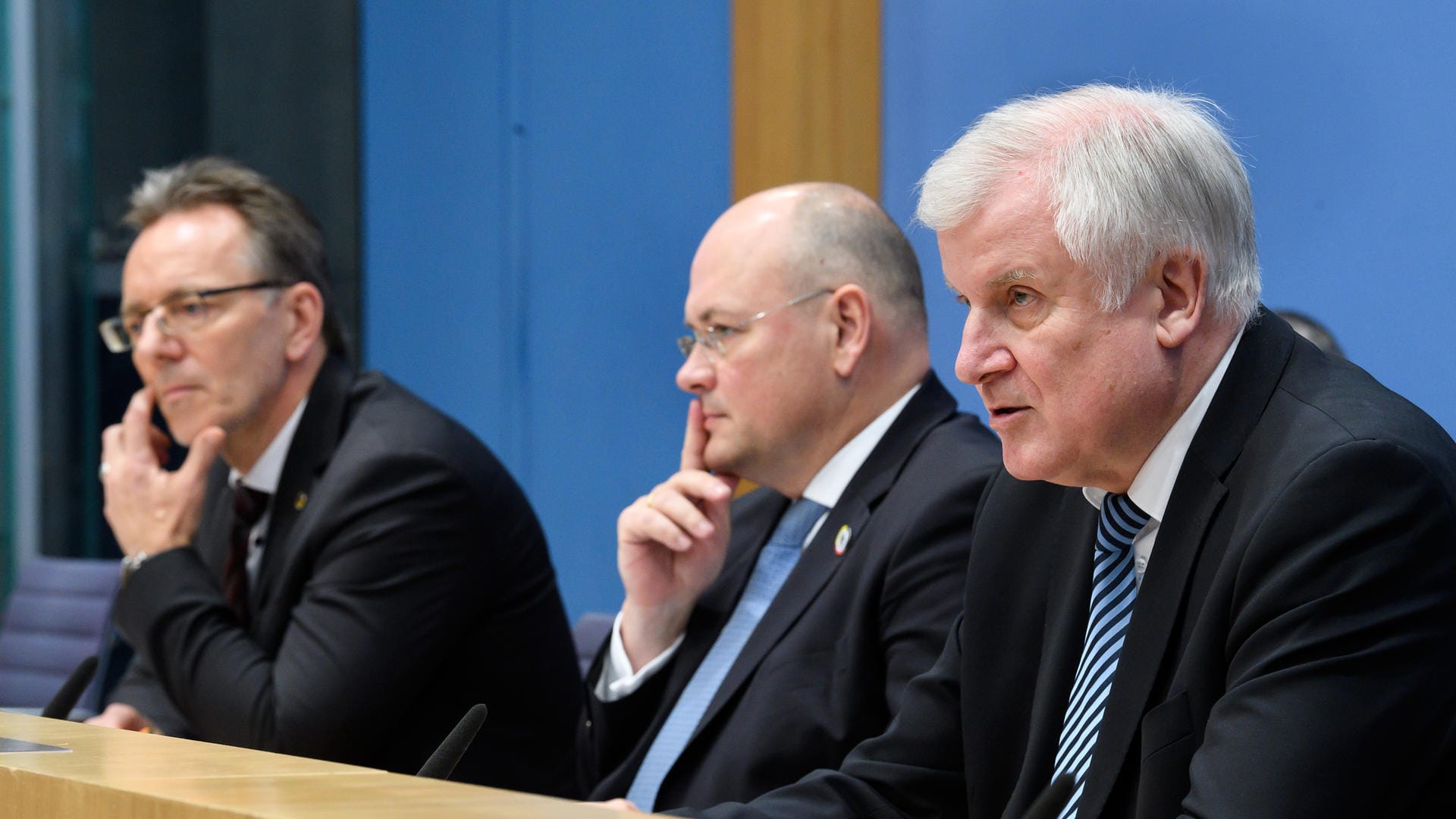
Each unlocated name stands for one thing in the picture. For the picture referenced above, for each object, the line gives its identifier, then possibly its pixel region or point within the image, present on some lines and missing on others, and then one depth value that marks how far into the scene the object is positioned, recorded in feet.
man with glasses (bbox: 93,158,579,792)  15.75
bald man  15.15
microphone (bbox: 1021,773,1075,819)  14.02
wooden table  10.73
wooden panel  17.87
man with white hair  13.74
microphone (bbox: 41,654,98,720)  15.08
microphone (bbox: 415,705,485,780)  13.73
